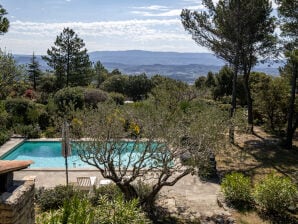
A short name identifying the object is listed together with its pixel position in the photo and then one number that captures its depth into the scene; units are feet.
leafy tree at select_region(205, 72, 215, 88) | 95.61
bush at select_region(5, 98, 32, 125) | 50.62
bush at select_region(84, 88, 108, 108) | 57.25
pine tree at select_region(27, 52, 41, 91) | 108.88
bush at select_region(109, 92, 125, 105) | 65.14
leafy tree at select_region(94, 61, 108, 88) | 141.89
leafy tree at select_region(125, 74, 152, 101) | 104.10
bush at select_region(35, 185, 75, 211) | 24.32
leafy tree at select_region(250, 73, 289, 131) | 46.42
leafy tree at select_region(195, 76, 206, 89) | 103.77
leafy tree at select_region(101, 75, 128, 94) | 104.10
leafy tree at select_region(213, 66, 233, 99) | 81.79
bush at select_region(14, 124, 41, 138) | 47.73
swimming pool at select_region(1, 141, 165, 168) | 41.22
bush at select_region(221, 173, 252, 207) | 24.22
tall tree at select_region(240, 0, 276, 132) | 43.01
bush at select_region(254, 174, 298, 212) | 22.67
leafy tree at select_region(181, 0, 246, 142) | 43.16
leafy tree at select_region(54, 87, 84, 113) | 54.00
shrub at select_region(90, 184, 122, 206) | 24.24
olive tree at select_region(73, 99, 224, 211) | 21.58
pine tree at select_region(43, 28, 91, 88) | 94.26
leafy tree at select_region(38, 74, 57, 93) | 95.45
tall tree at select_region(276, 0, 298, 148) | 39.22
